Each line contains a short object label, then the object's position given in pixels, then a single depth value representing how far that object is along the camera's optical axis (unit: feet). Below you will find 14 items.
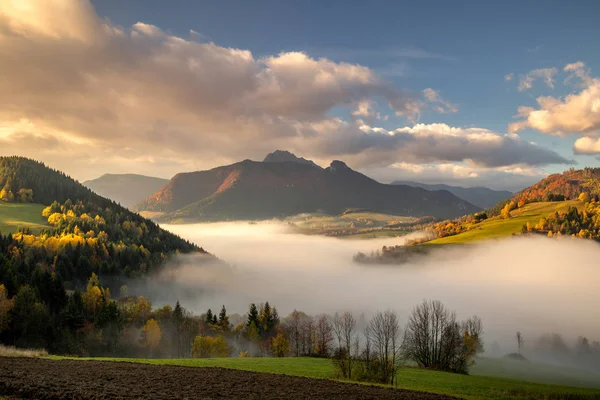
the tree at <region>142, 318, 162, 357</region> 425.48
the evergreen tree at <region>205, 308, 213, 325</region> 486.38
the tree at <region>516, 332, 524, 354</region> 636.56
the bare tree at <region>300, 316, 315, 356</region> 398.36
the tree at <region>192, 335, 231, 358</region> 380.58
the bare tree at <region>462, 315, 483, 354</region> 412.36
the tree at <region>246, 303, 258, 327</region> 471.70
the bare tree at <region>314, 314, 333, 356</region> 342.03
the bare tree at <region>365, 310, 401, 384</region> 174.70
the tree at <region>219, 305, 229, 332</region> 484.74
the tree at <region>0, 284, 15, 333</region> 301.43
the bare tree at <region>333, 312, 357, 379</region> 178.16
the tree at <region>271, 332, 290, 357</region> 366.72
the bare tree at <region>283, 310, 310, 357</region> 398.83
